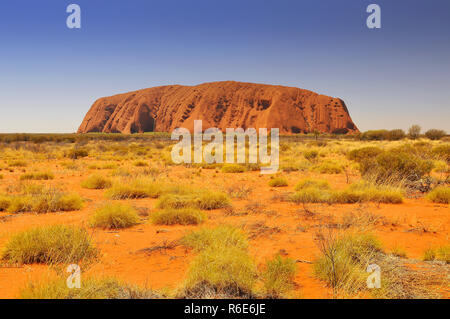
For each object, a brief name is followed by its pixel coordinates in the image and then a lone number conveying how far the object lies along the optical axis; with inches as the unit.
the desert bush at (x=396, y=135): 1946.1
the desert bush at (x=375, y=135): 2012.6
